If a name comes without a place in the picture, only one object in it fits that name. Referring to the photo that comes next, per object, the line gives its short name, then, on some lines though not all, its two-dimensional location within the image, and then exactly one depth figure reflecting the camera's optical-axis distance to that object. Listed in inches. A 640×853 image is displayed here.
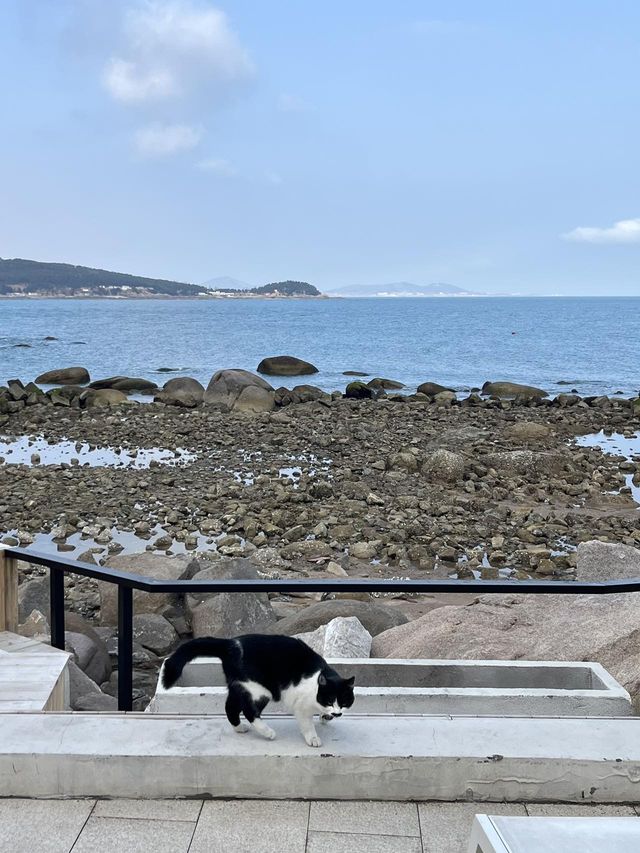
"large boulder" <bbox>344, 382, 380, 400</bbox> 1252.5
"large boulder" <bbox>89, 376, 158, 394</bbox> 1389.0
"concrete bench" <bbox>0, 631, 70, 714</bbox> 171.0
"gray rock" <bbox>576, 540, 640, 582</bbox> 380.2
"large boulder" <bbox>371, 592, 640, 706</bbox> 200.4
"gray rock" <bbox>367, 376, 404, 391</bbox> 1470.2
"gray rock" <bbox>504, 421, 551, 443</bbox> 838.0
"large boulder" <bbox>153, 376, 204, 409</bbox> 1101.1
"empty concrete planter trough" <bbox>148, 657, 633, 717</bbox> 160.2
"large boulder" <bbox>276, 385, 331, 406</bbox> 1147.3
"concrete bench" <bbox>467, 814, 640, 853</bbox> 94.2
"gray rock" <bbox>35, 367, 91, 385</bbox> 1502.2
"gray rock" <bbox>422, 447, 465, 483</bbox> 644.1
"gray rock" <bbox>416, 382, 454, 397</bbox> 1323.8
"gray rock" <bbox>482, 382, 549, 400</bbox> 1311.5
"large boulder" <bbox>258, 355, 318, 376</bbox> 1702.8
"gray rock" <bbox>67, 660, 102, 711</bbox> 232.1
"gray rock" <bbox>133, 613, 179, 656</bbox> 310.0
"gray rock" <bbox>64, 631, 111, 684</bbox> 271.3
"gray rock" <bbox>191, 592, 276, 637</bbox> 308.3
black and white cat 128.6
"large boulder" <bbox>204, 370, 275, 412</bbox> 1053.8
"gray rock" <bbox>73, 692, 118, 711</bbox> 226.7
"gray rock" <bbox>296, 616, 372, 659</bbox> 233.5
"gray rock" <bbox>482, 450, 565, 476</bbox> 667.4
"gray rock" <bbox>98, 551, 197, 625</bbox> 338.0
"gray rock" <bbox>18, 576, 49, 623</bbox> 328.8
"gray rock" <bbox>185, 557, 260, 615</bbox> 346.6
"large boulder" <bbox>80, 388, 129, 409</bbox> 1083.9
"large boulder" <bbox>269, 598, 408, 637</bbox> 281.4
